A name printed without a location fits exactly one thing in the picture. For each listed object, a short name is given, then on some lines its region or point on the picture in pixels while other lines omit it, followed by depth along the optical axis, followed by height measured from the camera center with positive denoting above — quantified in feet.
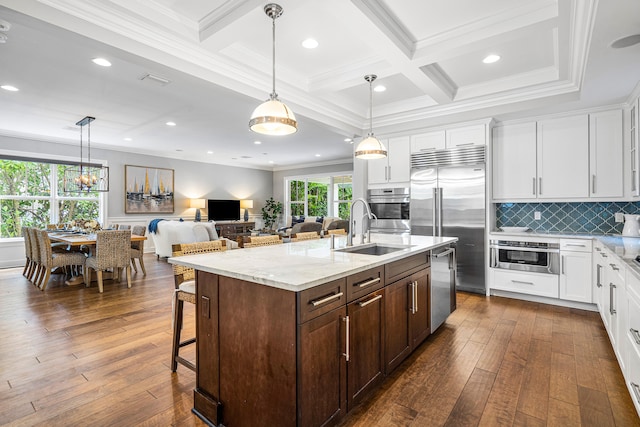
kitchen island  4.74 -2.03
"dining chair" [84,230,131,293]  15.20 -1.98
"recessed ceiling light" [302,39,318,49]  10.06 +5.32
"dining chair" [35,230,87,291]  15.11 -2.18
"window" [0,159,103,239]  20.99 +1.05
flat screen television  30.93 +0.28
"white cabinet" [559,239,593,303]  11.97 -2.18
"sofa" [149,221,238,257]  21.84 -1.36
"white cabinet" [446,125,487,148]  14.26 +3.43
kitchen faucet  8.92 -0.68
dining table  15.30 -1.27
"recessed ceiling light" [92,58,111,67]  10.66 +5.06
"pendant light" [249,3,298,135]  6.74 +2.05
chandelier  20.43 +2.66
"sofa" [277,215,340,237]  25.05 -0.87
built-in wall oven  16.46 +0.18
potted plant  36.29 +0.08
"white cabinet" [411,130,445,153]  15.32 +3.43
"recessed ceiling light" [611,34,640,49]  7.59 +4.07
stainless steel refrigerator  14.24 +0.45
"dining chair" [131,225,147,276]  18.25 -2.10
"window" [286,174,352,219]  32.58 +1.83
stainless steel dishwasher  9.34 -2.23
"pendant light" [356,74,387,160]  10.79 +2.10
